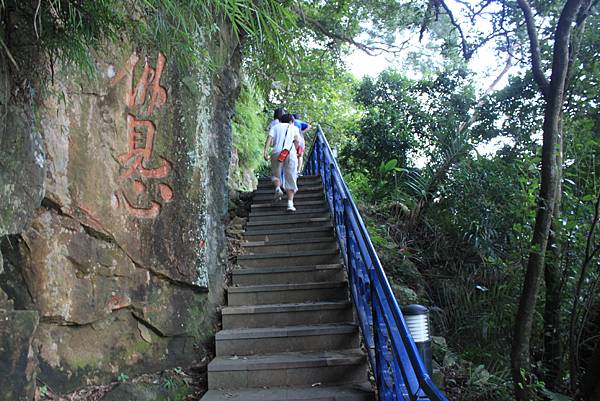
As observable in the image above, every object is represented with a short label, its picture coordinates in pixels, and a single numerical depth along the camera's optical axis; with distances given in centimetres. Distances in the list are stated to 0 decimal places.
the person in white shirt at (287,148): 607
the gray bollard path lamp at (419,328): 256
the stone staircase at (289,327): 332
